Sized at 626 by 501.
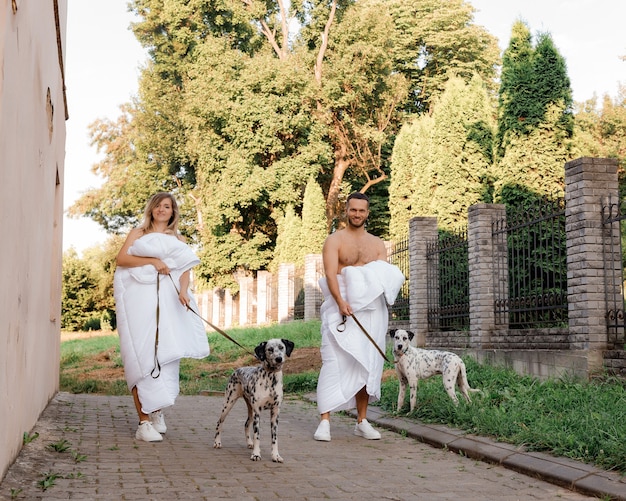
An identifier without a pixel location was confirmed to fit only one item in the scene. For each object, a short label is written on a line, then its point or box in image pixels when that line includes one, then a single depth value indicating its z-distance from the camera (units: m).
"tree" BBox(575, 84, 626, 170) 37.75
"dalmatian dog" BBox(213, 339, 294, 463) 6.09
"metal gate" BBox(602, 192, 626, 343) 9.74
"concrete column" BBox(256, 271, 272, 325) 32.56
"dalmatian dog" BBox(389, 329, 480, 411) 8.34
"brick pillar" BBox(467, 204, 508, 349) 12.88
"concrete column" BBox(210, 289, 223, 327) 40.27
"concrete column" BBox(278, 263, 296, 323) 29.70
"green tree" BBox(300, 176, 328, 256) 31.30
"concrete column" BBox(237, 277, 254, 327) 34.56
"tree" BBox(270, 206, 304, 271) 31.50
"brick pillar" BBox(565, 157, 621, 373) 9.81
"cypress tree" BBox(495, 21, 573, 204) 16.05
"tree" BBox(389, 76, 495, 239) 24.11
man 7.32
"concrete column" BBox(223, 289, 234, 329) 37.22
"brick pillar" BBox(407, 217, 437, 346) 16.03
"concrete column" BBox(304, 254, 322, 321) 26.80
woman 7.05
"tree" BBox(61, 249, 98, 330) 49.56
